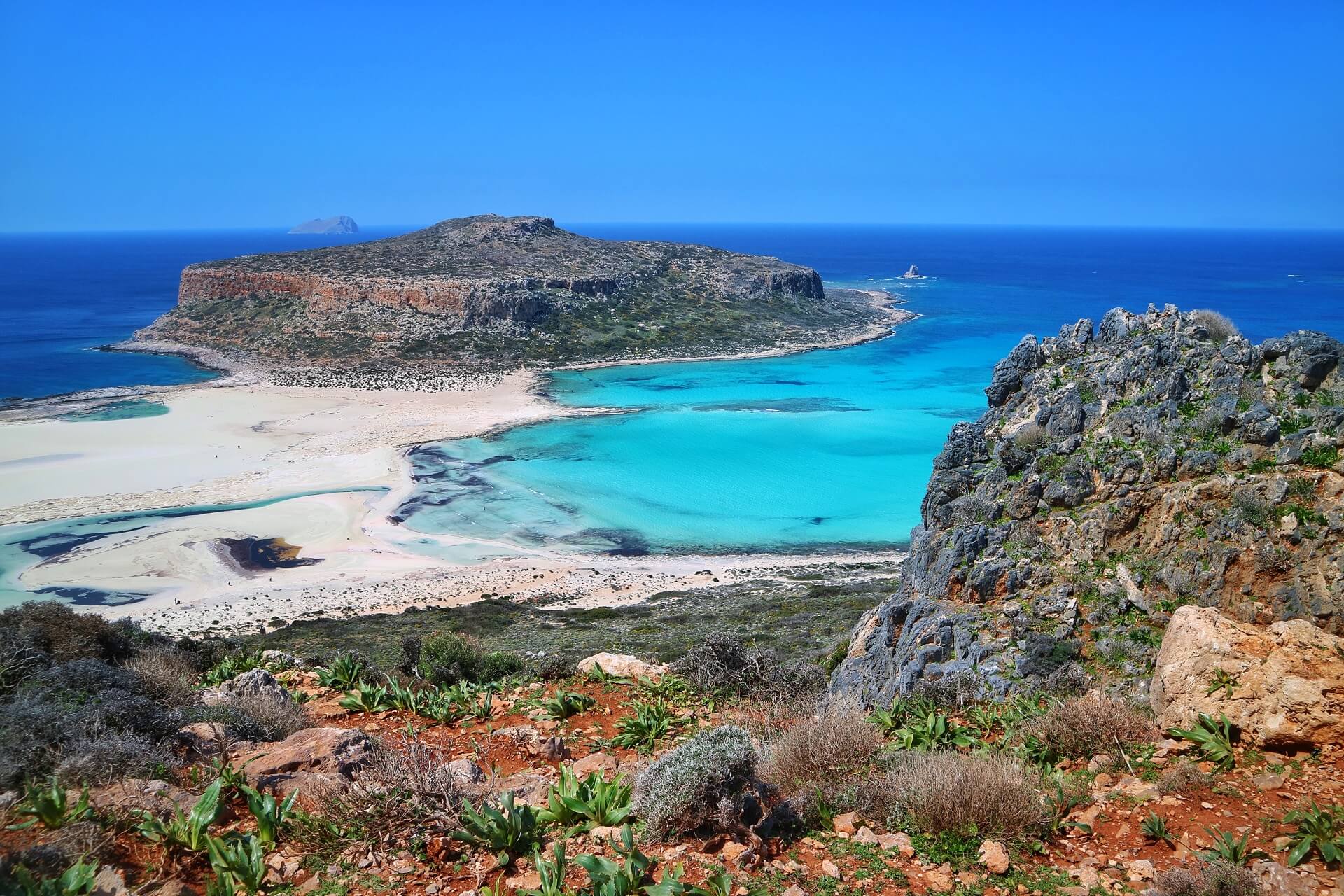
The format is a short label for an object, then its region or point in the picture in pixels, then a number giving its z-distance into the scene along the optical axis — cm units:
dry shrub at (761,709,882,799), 705
